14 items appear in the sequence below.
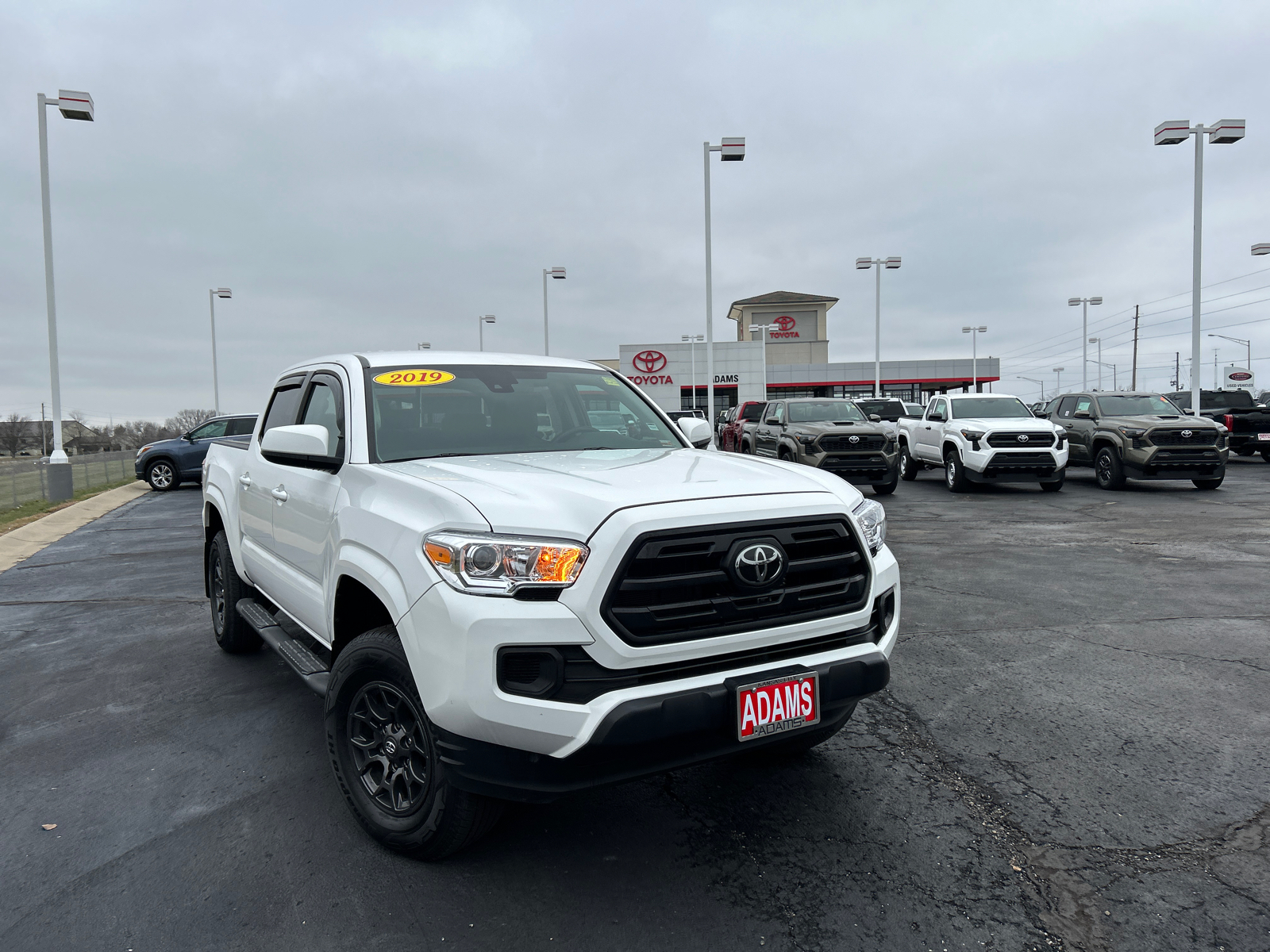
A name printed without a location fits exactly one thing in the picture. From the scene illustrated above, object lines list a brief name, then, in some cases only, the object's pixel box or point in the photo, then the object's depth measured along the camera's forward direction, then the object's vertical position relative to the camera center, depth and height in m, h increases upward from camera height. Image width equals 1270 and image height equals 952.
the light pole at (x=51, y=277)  16.91 +3.19
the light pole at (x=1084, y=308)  45.34 +5.76
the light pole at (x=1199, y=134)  21.48 +7.10
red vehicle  19.14 -0.35
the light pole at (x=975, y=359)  48.59 +3.30
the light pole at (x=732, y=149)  21.83 +6.94
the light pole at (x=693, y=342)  46.75 +4.19
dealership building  49.50 +2.93
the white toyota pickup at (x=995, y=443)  15.07 -0.59
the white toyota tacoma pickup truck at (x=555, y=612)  2.46 -0.63
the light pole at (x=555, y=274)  35.88 +6.16
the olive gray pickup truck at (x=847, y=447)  14.95 -0.61
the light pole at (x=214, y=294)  36.44 +5.53
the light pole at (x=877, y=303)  37.66 +5.33
